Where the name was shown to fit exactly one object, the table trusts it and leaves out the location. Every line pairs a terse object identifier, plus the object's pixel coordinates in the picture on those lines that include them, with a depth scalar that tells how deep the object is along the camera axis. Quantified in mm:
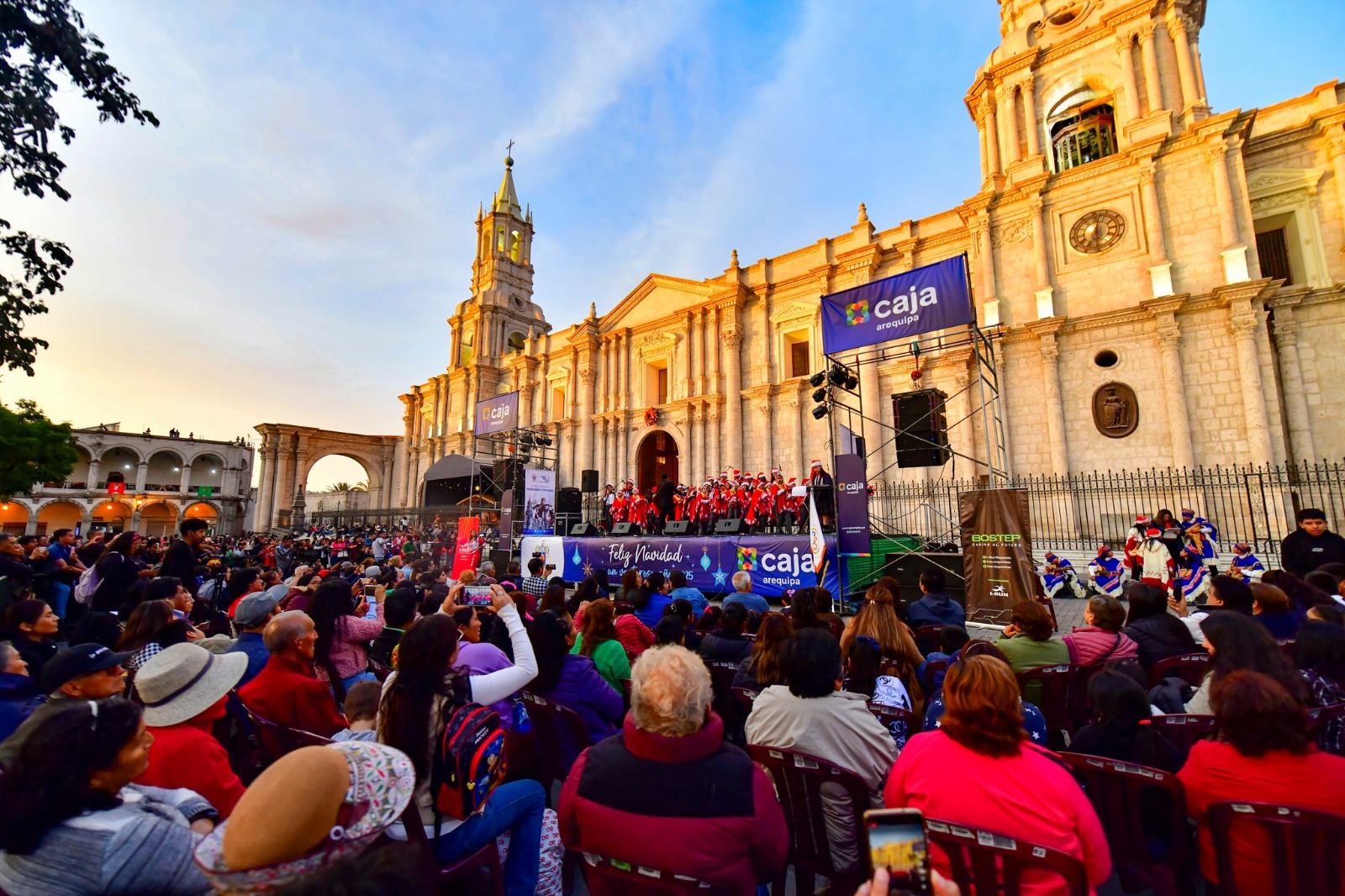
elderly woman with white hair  1812
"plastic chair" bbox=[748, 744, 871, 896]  2350
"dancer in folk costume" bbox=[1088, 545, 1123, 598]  10555
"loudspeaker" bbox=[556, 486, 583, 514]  19922
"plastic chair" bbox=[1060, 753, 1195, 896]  2273
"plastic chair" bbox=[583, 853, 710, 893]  1776
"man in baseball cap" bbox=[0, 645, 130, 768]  2383
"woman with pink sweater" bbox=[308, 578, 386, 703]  4012
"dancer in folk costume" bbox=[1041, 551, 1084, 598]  11452
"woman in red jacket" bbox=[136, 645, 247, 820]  2201
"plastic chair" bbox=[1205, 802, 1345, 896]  1850
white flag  9234
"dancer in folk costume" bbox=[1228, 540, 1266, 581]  8414
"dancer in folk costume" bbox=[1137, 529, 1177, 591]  9492
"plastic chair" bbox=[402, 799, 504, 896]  2090
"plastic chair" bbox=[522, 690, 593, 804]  3225
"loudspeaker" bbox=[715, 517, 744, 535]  13320
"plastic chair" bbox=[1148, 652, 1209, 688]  3912
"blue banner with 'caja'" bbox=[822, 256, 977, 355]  10453
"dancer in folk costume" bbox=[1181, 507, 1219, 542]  9311
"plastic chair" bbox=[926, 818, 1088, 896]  1648
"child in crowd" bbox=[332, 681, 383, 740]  2459
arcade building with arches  39750
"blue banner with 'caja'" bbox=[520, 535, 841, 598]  10766
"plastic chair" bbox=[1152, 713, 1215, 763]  2830
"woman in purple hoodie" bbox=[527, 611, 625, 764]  3238
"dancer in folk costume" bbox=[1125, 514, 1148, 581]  10016
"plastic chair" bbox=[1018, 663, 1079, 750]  3732
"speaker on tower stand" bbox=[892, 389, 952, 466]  12156
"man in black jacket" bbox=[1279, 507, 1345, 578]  6449
